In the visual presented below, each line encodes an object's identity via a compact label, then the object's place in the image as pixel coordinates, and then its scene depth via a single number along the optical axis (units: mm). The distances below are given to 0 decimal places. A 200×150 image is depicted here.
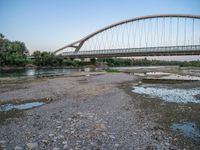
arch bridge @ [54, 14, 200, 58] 65031
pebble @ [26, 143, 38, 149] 5245
